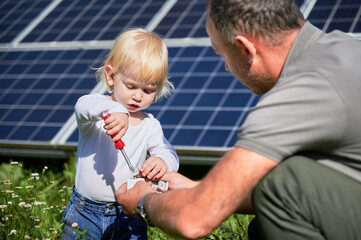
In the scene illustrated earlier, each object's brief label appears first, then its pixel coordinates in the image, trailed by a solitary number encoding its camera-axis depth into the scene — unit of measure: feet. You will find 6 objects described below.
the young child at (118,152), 10.43
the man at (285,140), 7.59
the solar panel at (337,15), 18.56
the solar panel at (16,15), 24.12
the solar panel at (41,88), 18.07
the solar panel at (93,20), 21.88
